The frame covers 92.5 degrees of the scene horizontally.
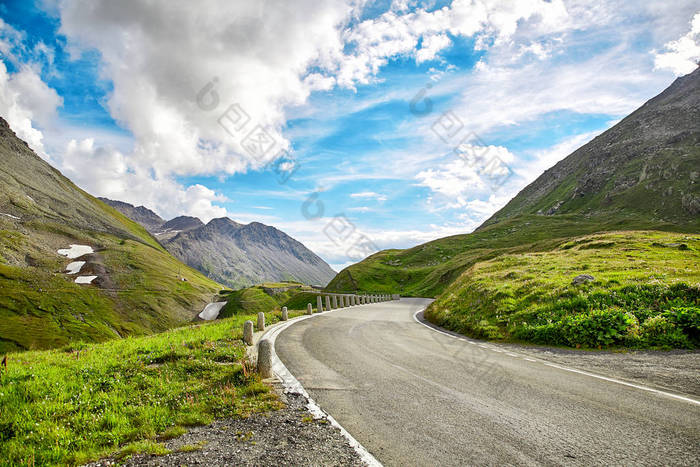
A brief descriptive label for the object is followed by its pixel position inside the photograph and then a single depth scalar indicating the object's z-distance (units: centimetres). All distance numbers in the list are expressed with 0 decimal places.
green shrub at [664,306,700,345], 1095
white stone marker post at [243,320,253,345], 1273
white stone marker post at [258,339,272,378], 878
